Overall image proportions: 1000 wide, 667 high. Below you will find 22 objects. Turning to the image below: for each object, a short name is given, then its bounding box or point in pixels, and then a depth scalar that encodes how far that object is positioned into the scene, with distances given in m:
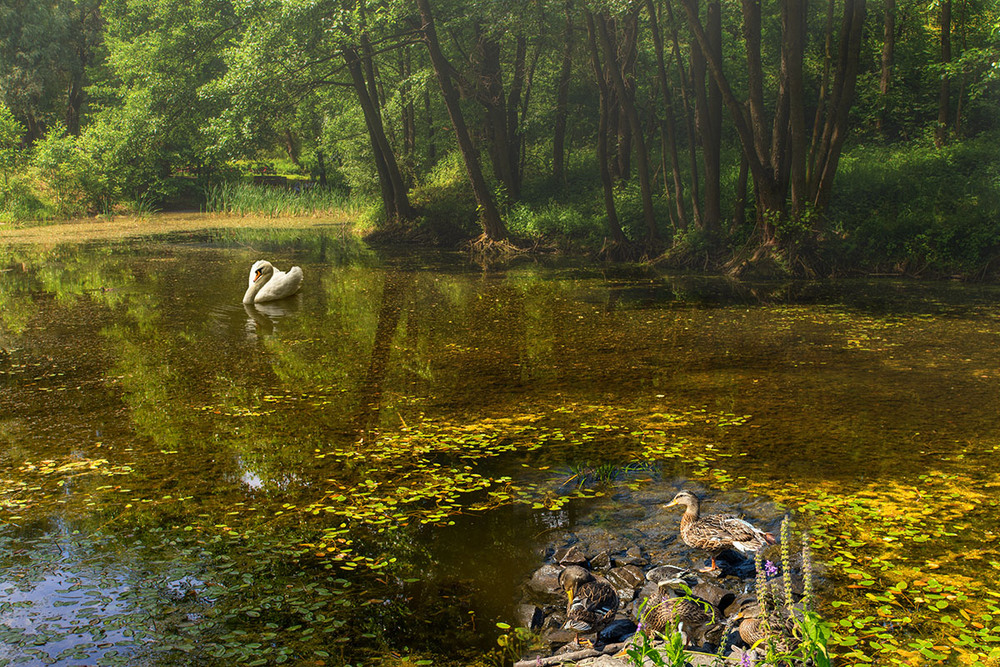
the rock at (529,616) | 3.91
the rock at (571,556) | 4.38
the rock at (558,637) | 3.74
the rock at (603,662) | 3.33
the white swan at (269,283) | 13.12
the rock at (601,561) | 4.41
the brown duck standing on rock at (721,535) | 4.43
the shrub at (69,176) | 29.98
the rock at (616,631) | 3.72
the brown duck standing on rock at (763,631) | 3.28
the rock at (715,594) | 3.96
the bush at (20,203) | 28.56
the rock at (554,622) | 3.88
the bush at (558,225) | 20.19
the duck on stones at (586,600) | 3.83
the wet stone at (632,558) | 4.46
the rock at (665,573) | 4.23
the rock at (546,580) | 4.24
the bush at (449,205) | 22.94
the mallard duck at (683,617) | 3.69
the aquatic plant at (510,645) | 3.62
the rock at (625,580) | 4.12
